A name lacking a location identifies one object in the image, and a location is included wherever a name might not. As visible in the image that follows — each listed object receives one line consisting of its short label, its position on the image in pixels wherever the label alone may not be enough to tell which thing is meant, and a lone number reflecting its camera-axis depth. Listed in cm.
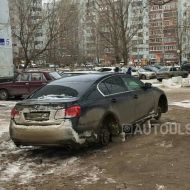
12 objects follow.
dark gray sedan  873
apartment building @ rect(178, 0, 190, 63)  7876
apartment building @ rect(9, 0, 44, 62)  4241
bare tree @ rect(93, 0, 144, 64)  5522
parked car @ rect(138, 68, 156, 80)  4892
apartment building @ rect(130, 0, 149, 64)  6116
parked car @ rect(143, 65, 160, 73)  4942
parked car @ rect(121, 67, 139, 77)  4978
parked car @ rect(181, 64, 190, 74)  5310
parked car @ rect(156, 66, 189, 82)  4584
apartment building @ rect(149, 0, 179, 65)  8719
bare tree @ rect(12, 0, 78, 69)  4184
